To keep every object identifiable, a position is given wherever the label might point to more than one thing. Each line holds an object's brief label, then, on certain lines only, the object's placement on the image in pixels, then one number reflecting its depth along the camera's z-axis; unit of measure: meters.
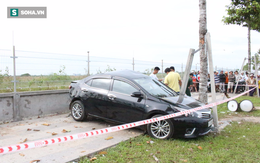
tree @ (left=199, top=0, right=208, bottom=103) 6.95
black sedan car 4.90
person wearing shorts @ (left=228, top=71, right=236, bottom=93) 16.16
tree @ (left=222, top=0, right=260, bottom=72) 13.77
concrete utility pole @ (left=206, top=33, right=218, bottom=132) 5.75
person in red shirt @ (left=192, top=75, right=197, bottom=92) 17.21
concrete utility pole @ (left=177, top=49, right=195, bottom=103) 5.84
